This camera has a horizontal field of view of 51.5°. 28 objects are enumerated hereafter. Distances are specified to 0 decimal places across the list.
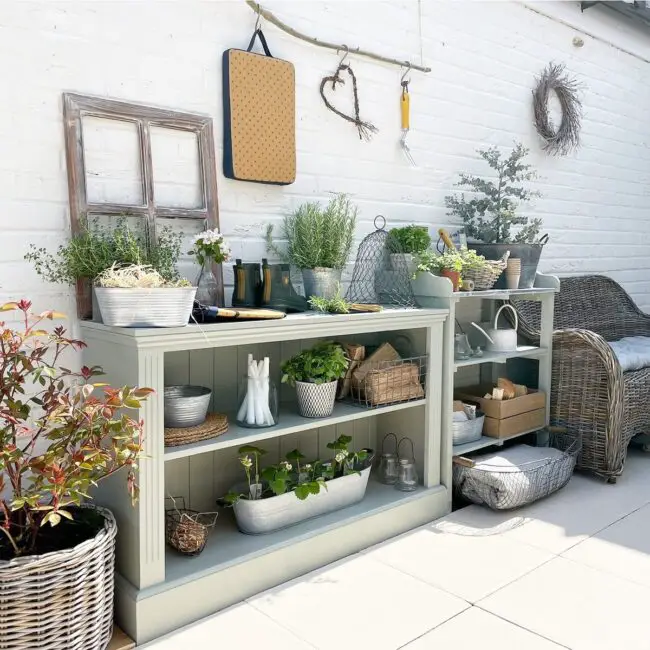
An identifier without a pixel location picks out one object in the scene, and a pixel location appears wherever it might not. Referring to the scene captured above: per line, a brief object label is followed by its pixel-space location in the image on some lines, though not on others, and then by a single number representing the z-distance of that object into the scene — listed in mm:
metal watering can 3148
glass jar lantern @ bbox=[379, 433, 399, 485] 2766
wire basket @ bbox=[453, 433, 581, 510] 2684
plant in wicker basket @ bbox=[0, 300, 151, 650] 1604
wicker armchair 3070
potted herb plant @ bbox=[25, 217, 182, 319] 2000
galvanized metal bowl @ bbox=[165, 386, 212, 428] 2090
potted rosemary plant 2520
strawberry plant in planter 2266
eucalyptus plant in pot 3107
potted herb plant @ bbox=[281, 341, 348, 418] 2377
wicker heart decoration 2785
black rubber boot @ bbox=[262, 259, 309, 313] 2385
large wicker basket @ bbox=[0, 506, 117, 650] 1592
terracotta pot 2771
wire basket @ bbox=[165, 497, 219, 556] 2080
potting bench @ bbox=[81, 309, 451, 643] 1890
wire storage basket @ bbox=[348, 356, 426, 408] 2547
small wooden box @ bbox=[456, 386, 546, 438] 3043
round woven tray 2018
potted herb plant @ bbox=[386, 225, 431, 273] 2770
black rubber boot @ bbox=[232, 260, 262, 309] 2363
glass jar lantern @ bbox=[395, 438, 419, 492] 2686
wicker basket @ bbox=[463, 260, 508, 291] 2881
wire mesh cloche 2795
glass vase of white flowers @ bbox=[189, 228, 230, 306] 2205
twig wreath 3730
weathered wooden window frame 2090
